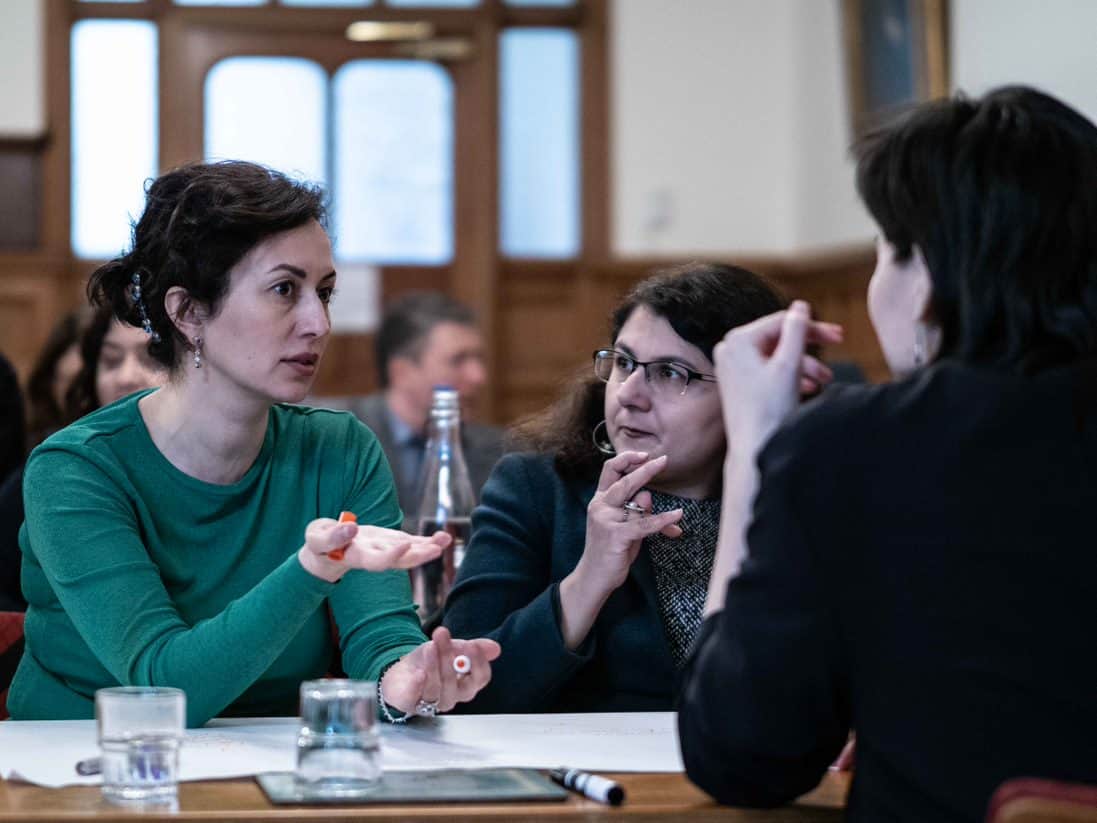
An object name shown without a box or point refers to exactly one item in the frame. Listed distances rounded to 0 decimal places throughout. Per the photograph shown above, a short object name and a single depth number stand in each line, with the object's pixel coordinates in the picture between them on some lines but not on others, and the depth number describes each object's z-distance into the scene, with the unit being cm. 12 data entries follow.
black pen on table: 219
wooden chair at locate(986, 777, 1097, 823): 200
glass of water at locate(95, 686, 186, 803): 217
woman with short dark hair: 211
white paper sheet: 229
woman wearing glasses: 265
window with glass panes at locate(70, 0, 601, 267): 784
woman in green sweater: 258
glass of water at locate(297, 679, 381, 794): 221
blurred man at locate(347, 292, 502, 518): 544
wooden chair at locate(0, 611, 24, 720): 279
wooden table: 213
